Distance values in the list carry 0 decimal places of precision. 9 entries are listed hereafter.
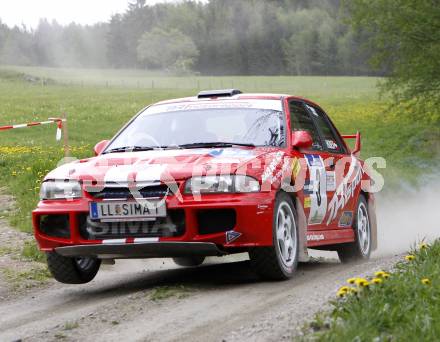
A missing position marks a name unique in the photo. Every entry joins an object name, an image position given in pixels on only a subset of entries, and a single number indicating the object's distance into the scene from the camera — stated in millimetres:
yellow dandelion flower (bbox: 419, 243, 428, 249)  12514
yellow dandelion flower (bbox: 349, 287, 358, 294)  9318
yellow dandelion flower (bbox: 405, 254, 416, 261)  11776
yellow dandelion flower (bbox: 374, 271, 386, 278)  9986
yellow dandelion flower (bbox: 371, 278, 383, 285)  9604
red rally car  12716
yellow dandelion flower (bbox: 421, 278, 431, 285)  9697
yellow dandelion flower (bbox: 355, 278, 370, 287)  9367
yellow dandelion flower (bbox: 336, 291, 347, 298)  9195
